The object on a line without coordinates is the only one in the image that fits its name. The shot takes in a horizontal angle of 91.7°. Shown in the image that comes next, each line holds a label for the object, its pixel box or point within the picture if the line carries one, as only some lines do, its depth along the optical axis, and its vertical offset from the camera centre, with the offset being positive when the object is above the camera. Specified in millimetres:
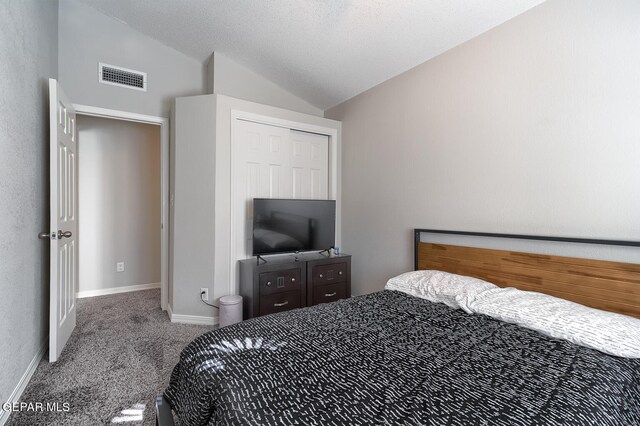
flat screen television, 3020 -149
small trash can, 2756 -906
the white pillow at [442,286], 1904 -497
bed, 934 -591
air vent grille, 3125 +1367
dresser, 2863 -708
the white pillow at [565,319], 1329 -516
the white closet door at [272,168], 3170 +474
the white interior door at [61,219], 2184 -82
